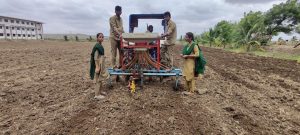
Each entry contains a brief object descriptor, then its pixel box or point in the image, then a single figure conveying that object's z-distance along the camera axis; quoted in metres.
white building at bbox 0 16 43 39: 31.14
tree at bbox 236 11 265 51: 16.86
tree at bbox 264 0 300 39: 19.66
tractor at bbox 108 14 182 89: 4.26
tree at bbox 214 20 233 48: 22.94
